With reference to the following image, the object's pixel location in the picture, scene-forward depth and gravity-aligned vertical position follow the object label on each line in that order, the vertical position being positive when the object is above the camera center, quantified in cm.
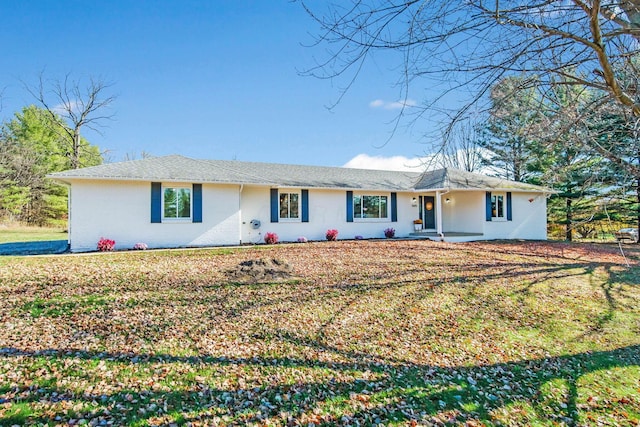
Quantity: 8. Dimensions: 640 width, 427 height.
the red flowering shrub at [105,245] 1119 -82
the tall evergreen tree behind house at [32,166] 2405 +457
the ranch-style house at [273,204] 1157 +75
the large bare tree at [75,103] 2448 +962
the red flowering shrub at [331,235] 1506 -71
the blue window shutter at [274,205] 1431 +72
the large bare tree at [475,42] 281 +175
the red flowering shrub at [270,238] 1385 -77
